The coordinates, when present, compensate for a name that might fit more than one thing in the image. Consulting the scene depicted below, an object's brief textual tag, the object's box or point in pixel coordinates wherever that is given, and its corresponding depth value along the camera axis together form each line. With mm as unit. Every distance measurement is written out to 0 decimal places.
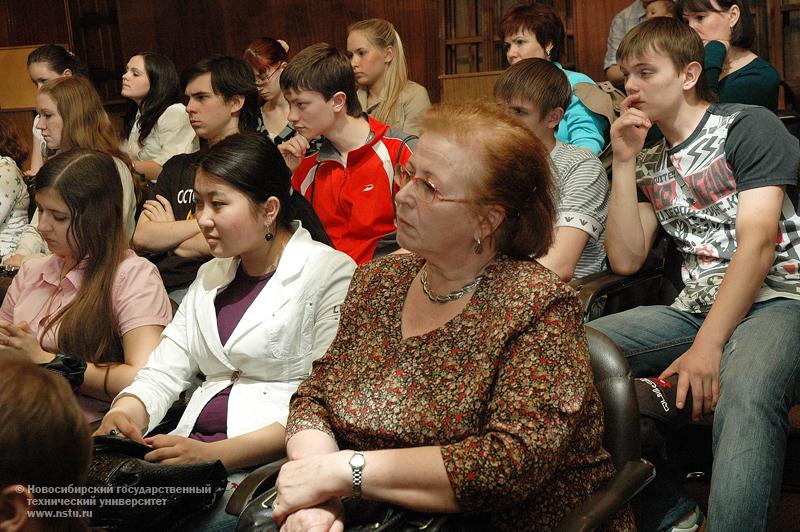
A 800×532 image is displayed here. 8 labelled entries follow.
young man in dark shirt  3117
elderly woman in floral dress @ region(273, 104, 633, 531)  1401
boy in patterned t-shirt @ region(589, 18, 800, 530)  1877
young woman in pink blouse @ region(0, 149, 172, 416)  2283
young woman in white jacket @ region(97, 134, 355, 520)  2012
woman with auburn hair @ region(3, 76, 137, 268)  3564
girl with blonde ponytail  4152
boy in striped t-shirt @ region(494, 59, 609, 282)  2652
